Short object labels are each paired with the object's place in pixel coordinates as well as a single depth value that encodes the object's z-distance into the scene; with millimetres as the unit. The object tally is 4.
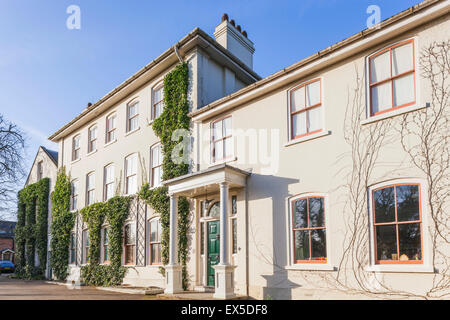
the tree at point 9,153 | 23969
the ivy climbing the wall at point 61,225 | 21266
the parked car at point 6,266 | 33206
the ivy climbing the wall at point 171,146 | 13883
